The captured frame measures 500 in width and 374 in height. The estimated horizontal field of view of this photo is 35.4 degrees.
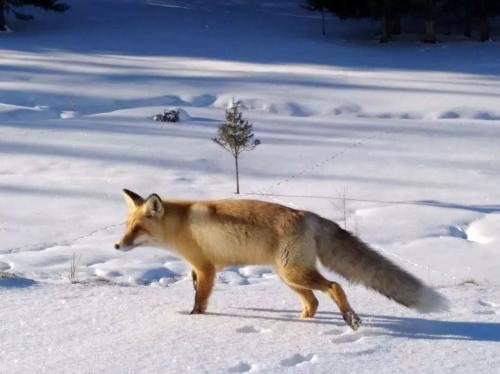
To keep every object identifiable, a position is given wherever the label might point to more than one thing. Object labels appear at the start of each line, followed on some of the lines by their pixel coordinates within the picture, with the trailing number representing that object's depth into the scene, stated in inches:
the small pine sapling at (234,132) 420.2
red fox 173.6
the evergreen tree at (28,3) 1200.0
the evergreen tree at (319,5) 1256.0
